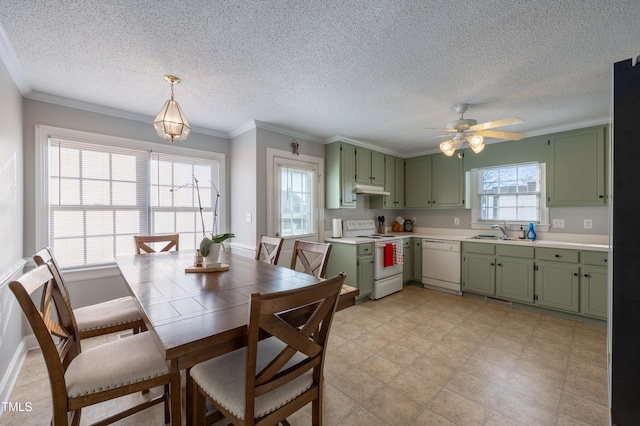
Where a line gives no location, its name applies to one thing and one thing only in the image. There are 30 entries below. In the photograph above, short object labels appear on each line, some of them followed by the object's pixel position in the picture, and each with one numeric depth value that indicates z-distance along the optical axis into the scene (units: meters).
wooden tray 1.94
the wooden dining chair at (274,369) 0.99
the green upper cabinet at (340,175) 4.04
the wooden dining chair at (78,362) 1.09
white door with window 3.60
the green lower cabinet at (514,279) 3.45
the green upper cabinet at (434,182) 4.46
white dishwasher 4.06
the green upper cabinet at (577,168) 3.27
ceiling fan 2.65
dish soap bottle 3.75
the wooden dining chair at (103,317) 1.70
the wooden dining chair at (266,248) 2.51
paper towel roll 4.17
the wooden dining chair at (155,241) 2.85
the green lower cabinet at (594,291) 2.97
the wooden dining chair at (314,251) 2.15
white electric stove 3.88
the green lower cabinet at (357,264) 3.70
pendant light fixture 2.04
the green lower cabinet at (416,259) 4.51
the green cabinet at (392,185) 4.79
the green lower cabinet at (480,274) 3.73
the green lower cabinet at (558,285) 3.14
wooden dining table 0.97
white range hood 4.30
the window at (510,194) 3.87
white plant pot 2.00
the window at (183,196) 3.32
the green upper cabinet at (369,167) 4.34
